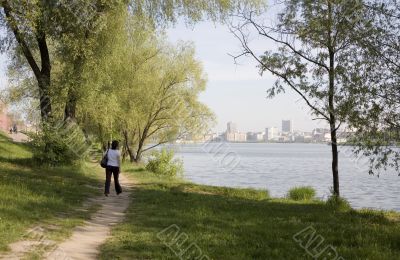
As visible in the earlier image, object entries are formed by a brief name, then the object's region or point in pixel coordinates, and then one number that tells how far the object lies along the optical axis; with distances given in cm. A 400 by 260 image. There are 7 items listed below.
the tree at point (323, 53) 1453
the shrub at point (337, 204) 1545
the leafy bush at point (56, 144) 2189
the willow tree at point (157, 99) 3638
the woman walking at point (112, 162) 1612
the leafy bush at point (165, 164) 3309
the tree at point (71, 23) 1919
